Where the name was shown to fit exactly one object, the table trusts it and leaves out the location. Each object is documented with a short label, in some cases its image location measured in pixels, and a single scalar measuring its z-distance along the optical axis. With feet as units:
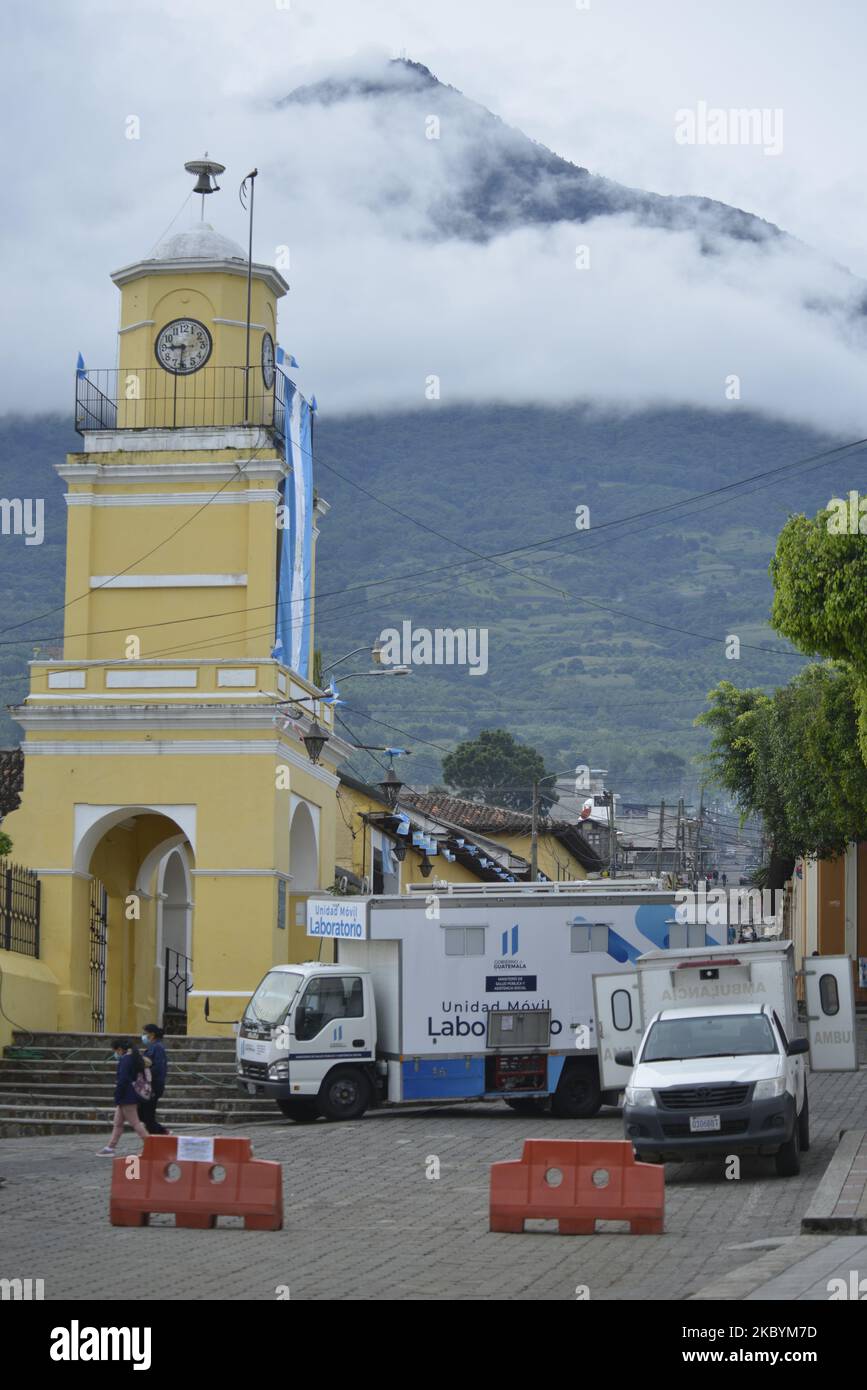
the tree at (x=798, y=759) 103.91
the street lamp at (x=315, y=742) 107.96
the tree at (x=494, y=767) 370.53
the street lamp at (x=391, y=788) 120.17
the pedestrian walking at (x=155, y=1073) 77.05
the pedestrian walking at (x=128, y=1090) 74.18
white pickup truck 61.21
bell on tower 124.98
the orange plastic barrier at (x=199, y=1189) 52.49
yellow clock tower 108.27
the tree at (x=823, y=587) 67.15
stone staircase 90.02
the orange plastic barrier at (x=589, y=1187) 50.29
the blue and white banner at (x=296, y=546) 116.98
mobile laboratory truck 89.71
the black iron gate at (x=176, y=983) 139.44
